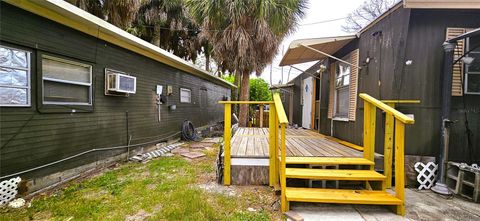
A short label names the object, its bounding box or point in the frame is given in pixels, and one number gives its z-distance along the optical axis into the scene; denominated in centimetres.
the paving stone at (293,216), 247
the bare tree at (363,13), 1627
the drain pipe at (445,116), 332
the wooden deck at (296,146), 362
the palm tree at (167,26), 1063
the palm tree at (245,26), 702
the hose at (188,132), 830
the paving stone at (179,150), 624
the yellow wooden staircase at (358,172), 266
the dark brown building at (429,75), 353
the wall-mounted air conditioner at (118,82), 468
